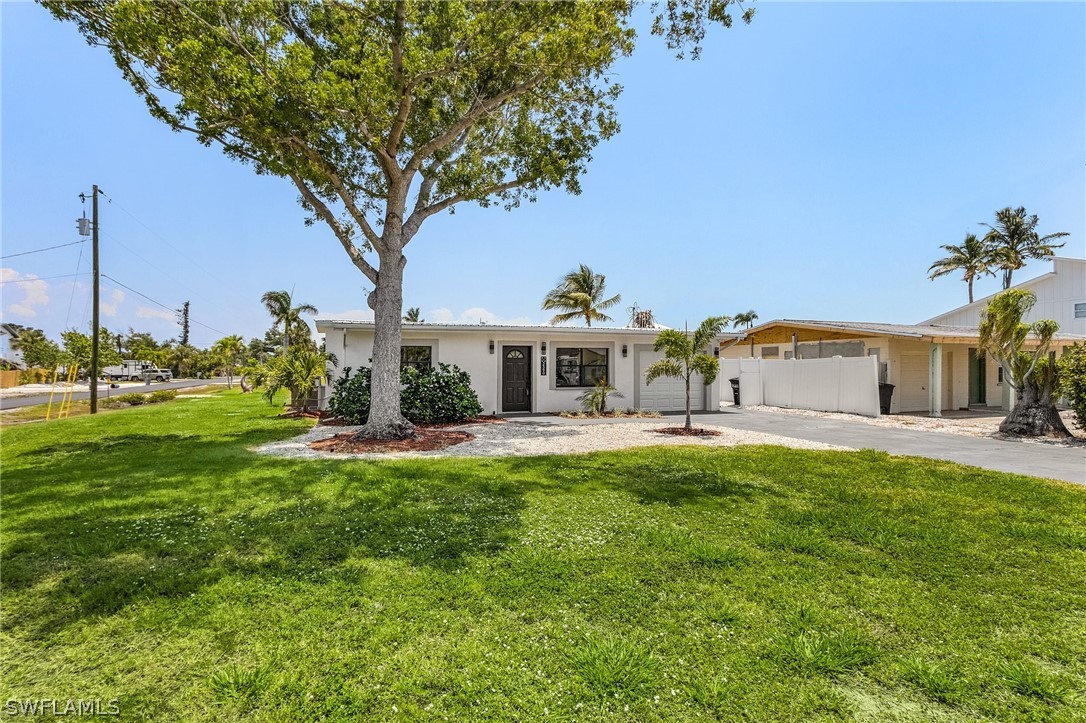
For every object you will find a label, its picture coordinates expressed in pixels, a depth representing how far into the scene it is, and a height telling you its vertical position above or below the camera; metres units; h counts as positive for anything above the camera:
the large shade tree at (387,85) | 7.24 +5.05
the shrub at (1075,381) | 9.46 -0.32
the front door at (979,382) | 17.19 -0.61
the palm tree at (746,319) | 37.91 +3.90
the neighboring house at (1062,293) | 21.00 +3.38
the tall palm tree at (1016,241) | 30.38 +8.40
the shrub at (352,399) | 11.38 -0.83
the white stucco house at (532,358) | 13.30 +0.23
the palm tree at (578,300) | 27.47 +4.12
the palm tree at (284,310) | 31.78 +3.93
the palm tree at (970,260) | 31.97 +7.47
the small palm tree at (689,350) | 10.55 +0.36
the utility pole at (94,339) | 16.32 +0.97
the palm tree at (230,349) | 44.88 +1.65
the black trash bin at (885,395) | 14.24 -0.91
